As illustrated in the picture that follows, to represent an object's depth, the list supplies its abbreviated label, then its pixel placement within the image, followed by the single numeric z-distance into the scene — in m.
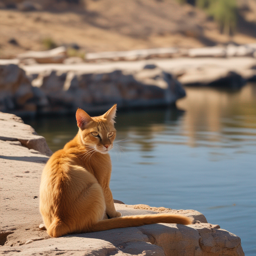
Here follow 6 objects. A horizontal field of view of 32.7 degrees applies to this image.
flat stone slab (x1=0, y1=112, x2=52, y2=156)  6.73
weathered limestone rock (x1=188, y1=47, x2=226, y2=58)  32.19
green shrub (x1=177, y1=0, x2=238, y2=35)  51.91
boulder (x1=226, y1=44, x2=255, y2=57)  33.28
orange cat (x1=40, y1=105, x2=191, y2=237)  3.18
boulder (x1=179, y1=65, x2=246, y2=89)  24.94
